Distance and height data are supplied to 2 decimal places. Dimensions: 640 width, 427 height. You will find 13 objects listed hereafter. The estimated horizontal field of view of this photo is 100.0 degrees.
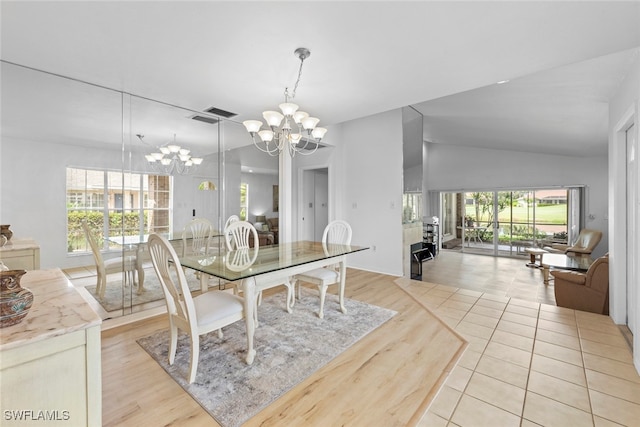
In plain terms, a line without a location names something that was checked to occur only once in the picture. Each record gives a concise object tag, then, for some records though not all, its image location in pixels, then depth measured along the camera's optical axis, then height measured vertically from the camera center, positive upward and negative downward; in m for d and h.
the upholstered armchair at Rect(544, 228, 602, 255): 5.43 -0.64
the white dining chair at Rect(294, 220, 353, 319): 2.85 -0.71
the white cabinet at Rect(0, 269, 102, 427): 0.90 -0.57
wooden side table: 5.95 -1.09
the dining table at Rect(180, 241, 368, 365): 2.06 -0.46
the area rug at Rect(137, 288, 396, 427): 1.71 -1.17
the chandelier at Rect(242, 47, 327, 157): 2.23 +0.88
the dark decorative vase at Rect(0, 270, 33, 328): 0.96 -0.33
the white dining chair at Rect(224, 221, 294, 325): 3.04 -0.33
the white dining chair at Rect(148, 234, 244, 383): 1.79 -0.72
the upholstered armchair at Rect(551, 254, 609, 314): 3.01 -0.91
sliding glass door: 6.86 -0.21
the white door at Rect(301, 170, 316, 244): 6.29 +0.15
